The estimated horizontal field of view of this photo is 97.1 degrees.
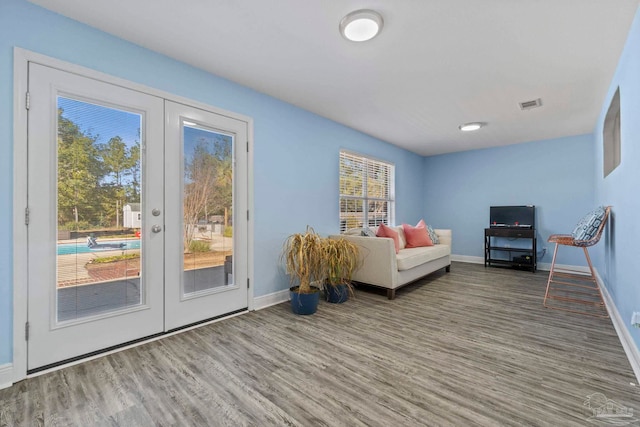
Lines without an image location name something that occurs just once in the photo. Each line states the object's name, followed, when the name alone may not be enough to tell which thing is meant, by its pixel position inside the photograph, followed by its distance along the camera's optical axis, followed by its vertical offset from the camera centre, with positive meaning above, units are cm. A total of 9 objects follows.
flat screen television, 515 -4
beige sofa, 339 -62
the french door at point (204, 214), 247 +0
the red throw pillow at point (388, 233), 399 -27
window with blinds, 452 +40
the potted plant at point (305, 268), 290 -57
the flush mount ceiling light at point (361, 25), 190 +133
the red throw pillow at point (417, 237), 453 -37
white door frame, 175 +4
